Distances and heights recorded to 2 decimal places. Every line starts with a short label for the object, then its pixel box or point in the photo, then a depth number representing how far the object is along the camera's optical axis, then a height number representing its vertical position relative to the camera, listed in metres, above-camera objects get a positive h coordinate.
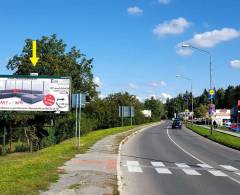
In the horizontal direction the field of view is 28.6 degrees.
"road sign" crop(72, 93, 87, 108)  28.00 +1.37
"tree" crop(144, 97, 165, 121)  183.12 +6.46
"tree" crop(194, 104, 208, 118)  163.75 +3.65
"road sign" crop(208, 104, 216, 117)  51.72 +1.29
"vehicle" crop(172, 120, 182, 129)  80.88 -0.37
